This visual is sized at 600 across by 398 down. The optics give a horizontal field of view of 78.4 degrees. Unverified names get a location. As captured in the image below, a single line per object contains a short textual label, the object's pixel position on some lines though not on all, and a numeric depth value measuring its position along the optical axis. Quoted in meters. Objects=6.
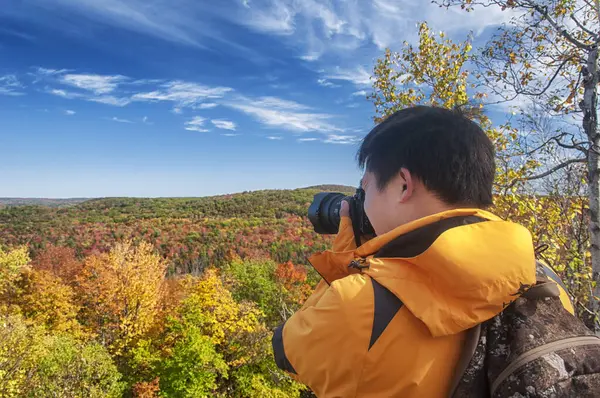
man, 0.81
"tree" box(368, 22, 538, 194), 4.79
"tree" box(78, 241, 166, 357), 18.48
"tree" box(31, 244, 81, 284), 28.02
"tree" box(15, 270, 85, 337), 18.48
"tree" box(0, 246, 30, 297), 18.90
